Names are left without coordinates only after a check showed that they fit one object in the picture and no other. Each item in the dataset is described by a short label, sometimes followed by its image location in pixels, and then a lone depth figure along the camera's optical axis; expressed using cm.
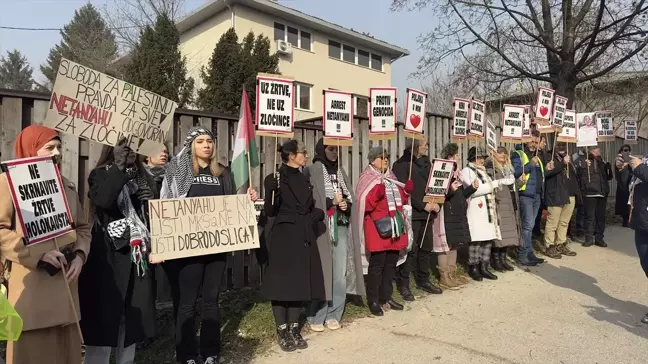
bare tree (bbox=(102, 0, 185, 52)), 2473
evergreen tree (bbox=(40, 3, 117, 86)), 2528
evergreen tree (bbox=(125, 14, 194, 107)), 1780
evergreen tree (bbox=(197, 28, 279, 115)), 1786
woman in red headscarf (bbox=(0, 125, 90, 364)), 269
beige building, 2247
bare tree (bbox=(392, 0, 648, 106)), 1135
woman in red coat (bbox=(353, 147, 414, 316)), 564
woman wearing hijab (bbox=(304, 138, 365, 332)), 518
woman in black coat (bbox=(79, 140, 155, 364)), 348
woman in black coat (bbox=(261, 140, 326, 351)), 464
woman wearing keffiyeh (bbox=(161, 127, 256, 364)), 398
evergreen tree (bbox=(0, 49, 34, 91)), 4906
